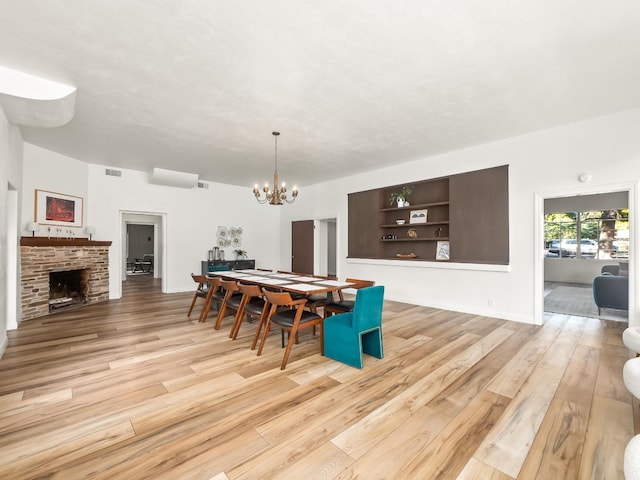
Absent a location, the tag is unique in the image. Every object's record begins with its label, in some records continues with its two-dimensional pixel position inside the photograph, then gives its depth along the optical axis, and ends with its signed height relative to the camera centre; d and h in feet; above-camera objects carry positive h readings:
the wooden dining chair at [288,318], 9.67 -2.65
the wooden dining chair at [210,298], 14.25 -2.75
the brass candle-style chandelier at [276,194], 13.64 +2.23
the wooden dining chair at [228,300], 12.98 -2.65
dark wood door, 26.20 -0.40
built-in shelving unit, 15.53 +1.36
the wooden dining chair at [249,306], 11.25 -2.59
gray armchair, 15.24 -2.57
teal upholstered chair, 9.12 -2.85
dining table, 11.19 -1.77
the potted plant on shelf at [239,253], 26.55 -1.02
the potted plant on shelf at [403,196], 19.74 +3.12
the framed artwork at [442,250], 17.89 -0.48
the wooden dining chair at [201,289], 15.01 -2.56
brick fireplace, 14.98 -1.39
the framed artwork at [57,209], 16.67 +1.90
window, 26.61 +0.79
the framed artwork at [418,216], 19.08 +1.68
